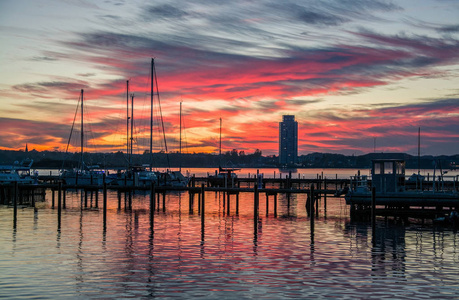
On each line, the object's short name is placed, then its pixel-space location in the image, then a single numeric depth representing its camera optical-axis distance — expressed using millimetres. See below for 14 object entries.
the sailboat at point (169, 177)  69688
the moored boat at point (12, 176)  66312
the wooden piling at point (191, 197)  55069
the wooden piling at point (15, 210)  37722
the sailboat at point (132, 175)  74900
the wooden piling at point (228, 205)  49169
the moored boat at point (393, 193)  38375
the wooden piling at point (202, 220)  35484
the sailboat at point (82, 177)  80750
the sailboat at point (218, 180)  76062
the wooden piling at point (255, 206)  35156
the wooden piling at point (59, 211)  37750
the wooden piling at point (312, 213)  34131
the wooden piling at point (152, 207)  38394
